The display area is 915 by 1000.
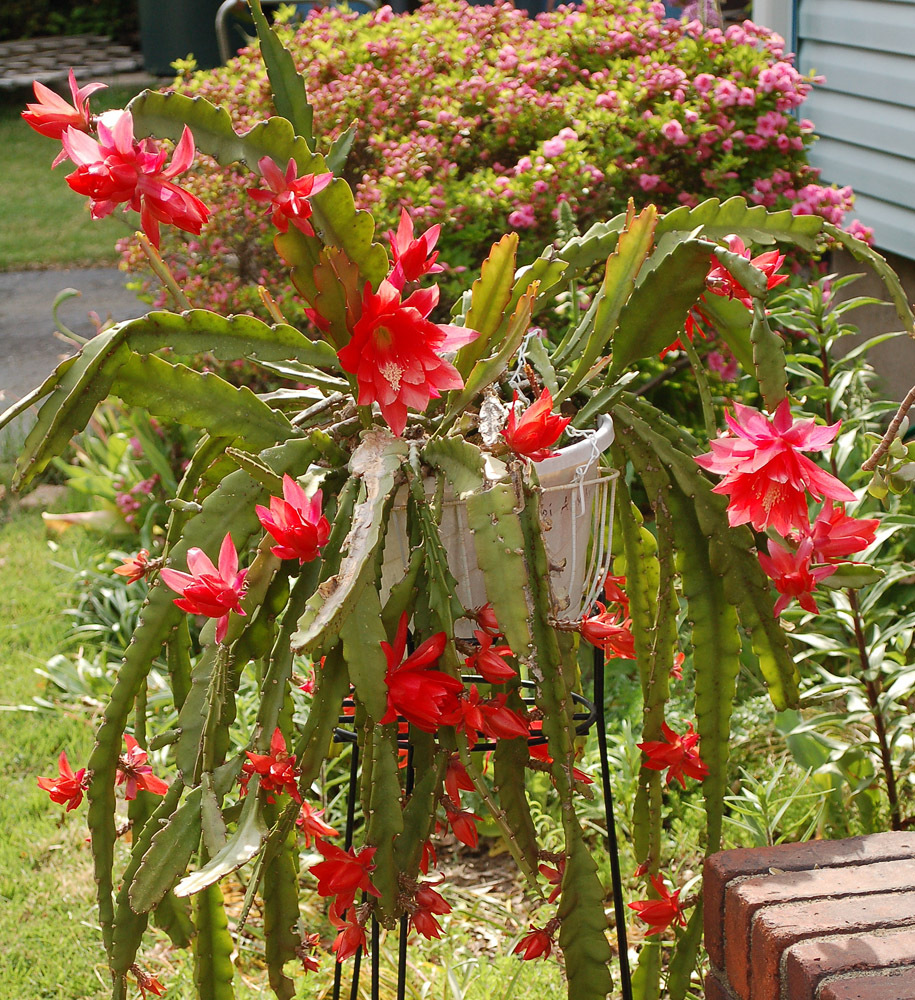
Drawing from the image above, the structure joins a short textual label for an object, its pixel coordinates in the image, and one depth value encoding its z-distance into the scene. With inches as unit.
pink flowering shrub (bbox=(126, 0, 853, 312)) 117.3
